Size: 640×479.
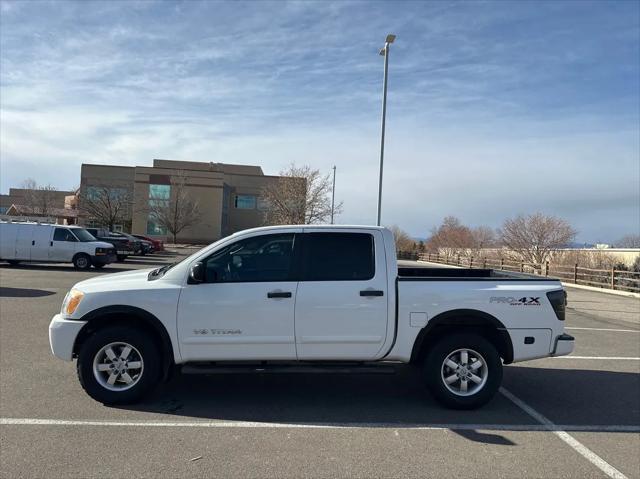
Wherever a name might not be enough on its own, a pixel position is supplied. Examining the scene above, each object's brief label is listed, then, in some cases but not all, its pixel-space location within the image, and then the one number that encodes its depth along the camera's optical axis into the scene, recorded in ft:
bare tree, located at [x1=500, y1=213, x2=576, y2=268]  102.73
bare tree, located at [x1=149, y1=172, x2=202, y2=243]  189.37
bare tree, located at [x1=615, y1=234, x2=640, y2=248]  108.27
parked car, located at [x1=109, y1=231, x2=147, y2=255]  97.21
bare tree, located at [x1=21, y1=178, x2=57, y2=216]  218.87
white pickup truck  16.25
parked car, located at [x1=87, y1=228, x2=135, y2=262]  87.17
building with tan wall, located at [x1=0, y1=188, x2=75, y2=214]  225.56
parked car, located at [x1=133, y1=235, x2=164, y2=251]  120.87
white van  67.36
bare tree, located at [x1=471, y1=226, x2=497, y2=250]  125.80
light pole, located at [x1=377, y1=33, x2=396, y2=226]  65.10
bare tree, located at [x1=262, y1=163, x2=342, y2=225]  119.44
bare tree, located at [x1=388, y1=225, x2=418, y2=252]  178.09
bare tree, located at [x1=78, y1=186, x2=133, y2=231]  180.55
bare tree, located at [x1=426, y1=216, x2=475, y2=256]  144.36
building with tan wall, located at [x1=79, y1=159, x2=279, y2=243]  198.08
